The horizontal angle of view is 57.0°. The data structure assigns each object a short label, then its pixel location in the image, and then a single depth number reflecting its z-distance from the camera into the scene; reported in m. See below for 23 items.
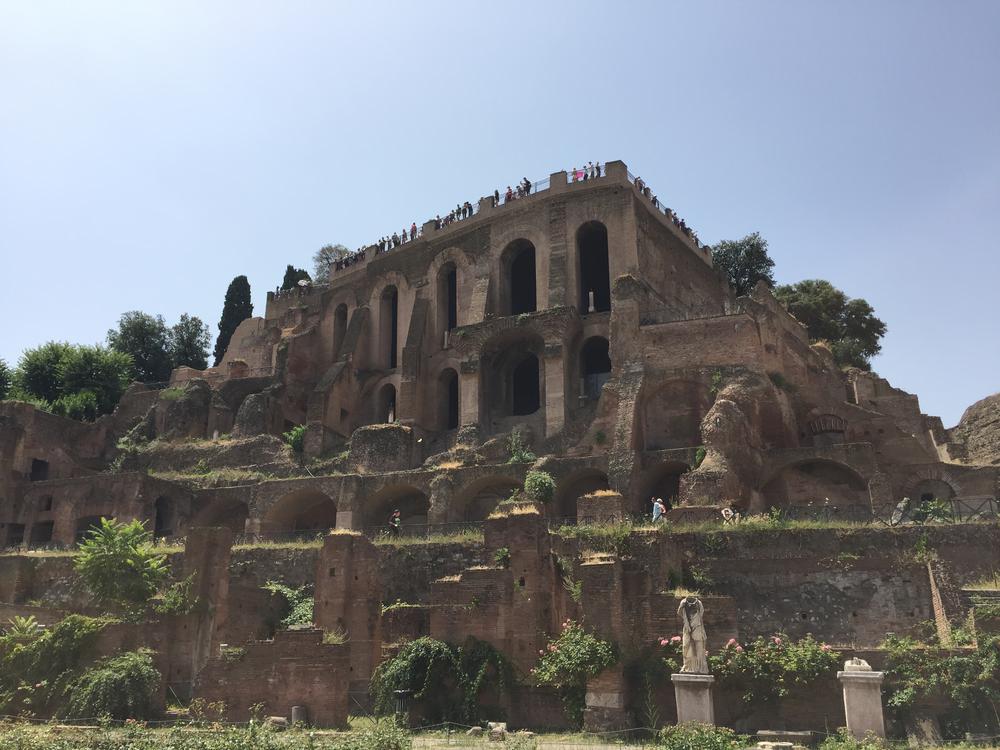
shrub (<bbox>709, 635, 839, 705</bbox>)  17.19
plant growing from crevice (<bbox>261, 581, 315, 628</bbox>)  24.75
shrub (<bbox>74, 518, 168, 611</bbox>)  24.69
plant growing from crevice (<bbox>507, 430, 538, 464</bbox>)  32.53
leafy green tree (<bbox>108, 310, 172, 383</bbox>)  61.38
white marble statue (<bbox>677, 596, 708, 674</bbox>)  16.19
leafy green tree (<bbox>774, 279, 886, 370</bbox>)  46.97
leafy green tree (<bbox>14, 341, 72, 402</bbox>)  51.16
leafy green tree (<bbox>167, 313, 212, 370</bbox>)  62.81
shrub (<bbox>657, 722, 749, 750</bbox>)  13.73
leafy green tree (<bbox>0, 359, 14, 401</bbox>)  50.19
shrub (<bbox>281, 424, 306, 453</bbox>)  40.53
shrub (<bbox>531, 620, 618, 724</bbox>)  17.77
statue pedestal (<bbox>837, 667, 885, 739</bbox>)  15.20
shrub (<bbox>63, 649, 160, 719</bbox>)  19.50
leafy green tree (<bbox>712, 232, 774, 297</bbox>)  51.59
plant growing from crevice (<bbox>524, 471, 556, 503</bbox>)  28.75
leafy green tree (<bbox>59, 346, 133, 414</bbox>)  51.09
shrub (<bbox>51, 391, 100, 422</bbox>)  48.91
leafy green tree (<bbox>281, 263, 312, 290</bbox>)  62.25
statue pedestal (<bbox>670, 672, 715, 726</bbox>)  15.87
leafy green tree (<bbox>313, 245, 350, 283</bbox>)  69.25
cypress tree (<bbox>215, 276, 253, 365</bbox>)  61.03
